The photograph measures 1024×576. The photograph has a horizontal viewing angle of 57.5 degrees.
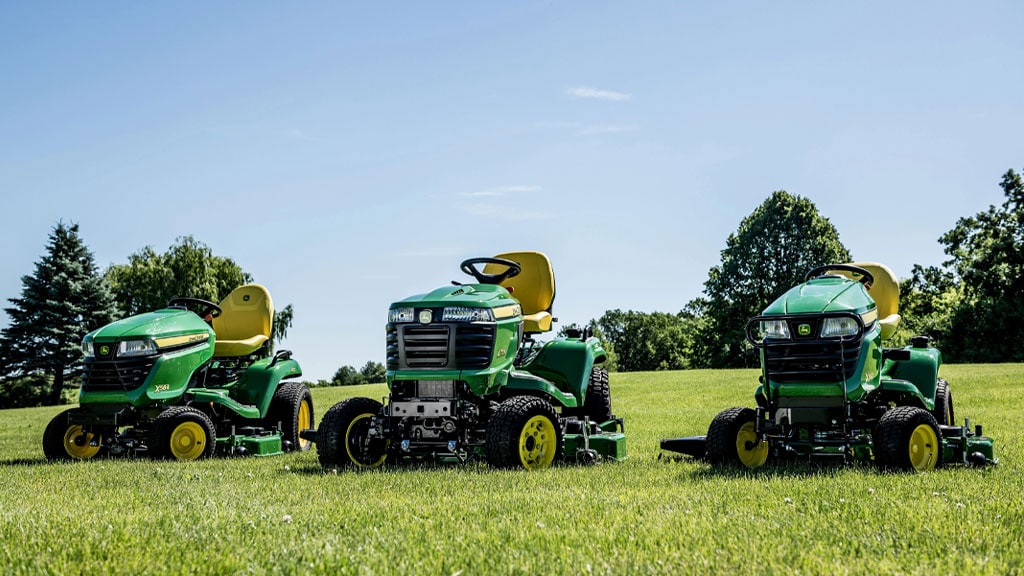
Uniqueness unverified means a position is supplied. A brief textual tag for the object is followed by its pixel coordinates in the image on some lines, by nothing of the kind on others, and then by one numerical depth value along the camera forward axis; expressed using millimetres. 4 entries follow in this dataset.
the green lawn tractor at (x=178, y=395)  9945
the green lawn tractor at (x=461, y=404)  8047
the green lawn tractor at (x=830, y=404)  7434
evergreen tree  43406
